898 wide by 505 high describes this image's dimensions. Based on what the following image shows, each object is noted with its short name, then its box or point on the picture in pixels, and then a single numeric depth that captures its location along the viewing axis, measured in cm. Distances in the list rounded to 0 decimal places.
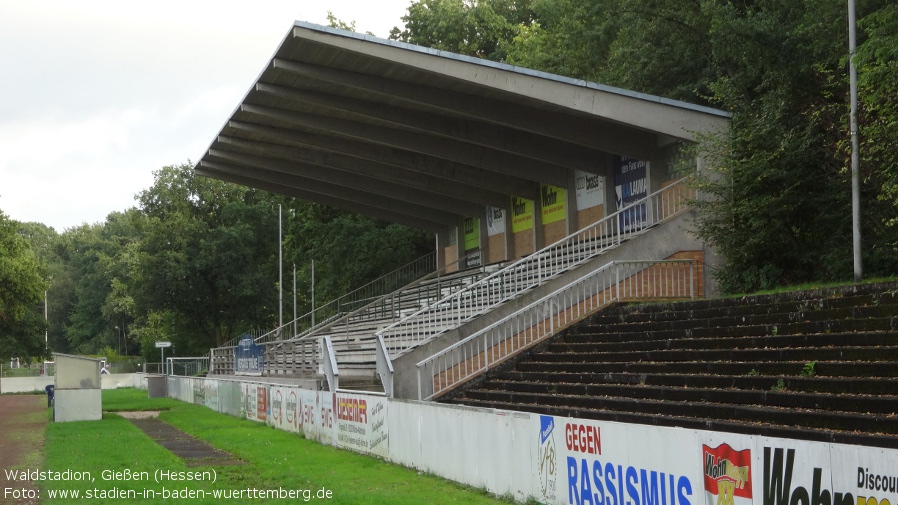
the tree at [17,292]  6150
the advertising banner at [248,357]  4270
